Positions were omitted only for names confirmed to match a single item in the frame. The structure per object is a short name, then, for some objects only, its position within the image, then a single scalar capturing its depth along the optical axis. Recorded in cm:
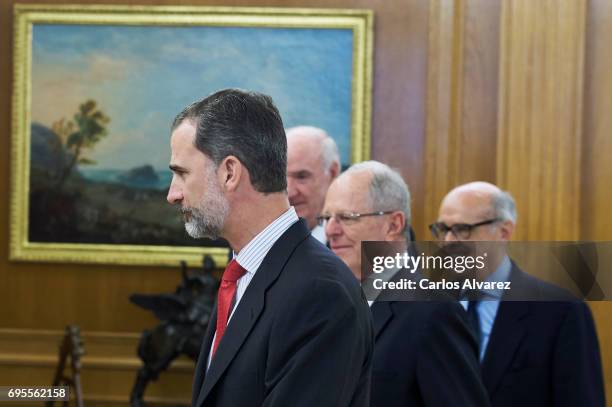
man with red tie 197
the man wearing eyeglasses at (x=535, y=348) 364
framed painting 713
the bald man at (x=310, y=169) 468
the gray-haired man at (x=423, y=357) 290
